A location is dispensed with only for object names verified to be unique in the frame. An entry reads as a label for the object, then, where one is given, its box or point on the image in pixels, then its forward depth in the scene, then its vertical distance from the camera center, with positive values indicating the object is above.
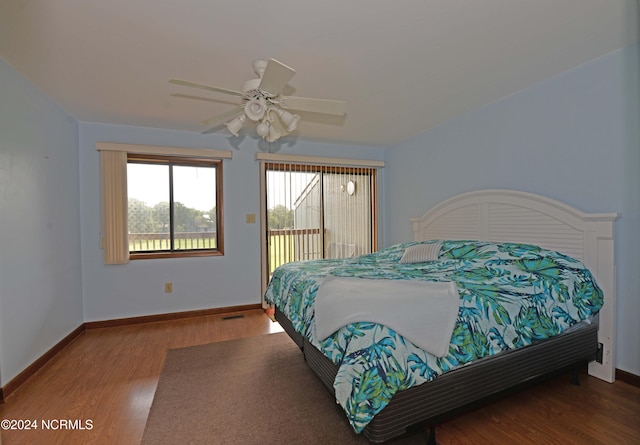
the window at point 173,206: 3.66 +0.21
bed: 1.37 -0.62
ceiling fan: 1.69 +0.77
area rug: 1.66 -1.17
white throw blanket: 1.45 -0.45
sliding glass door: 4.15 +0.15
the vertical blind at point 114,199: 3.35 +0.27
